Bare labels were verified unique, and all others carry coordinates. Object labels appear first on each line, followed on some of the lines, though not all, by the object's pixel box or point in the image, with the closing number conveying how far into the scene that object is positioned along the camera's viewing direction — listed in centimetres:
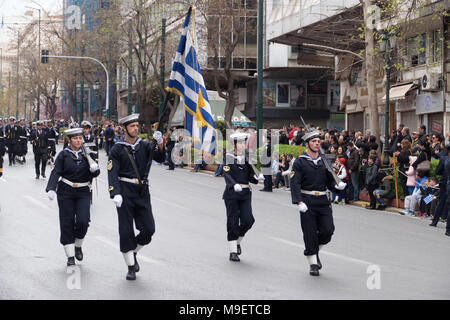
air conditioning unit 2948
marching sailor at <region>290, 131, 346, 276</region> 975
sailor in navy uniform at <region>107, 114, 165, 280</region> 916
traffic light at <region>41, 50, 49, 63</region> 4516
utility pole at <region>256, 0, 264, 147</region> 2727
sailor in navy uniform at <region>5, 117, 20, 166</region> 3269
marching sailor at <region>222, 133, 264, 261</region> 1084
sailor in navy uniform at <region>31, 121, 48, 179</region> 2520
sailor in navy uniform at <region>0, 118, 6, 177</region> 1771
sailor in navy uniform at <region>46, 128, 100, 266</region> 1000
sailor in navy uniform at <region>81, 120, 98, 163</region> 1869
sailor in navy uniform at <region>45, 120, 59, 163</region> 2647
